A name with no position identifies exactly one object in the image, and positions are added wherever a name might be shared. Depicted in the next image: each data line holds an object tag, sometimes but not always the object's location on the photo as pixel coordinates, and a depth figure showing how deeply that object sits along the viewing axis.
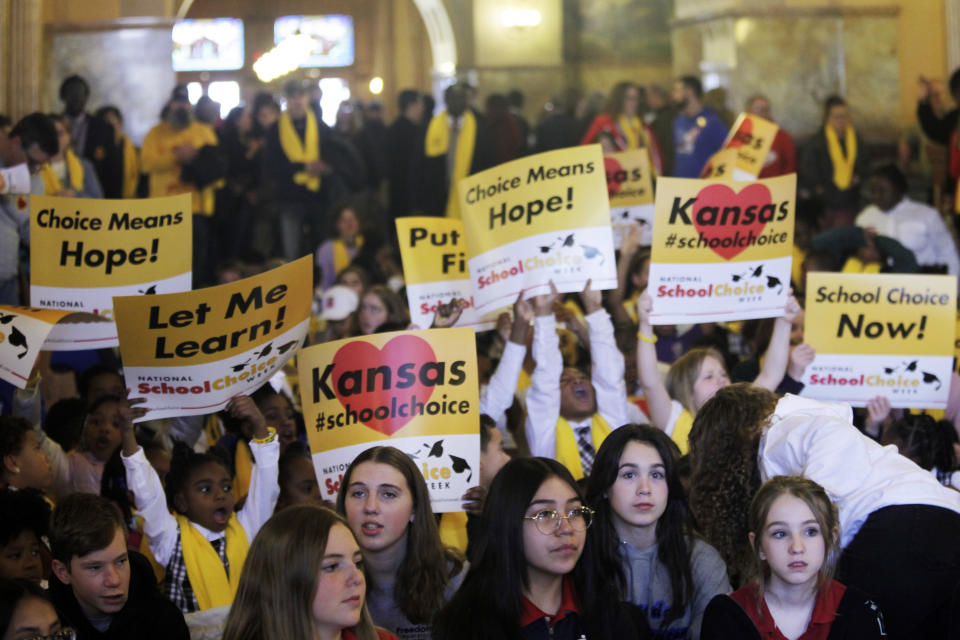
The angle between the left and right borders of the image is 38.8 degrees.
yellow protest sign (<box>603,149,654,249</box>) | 9.38
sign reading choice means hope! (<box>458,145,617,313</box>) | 6.60
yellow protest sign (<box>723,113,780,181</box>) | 10.41
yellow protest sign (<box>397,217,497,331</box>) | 7.58
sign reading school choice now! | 6.98
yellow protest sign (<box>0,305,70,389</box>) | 6.20
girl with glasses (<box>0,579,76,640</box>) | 3.94
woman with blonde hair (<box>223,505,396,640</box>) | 3.72
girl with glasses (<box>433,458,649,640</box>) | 4.10
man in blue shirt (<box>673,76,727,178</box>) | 14.08
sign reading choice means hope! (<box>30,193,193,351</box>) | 6.82
